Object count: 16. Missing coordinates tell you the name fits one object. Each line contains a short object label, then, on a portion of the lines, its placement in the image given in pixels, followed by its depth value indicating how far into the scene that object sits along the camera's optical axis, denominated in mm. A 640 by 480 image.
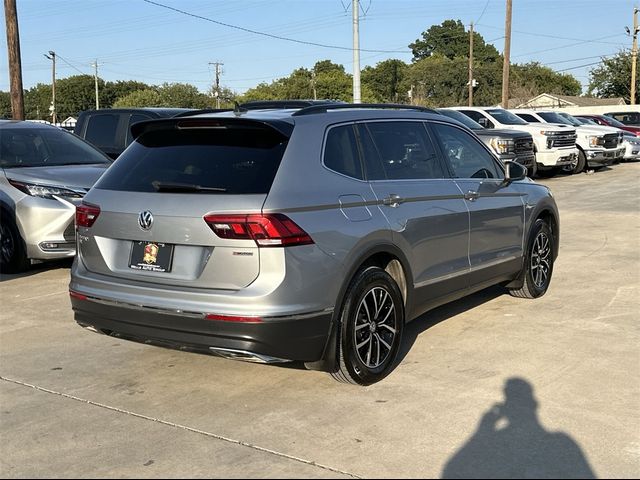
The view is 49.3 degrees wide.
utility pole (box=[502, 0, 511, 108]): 31859
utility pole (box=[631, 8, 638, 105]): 50219
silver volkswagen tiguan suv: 3926
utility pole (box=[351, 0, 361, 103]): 19812
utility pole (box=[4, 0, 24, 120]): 17188
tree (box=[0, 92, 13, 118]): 98000
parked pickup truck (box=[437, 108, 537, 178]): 16703
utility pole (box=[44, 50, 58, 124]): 75750
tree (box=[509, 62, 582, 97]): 94500
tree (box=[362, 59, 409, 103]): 100562
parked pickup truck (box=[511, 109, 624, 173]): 21062
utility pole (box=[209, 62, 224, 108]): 90738
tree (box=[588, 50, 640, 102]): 69562
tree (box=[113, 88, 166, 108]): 92750
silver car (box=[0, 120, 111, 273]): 7770
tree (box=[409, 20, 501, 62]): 118688
